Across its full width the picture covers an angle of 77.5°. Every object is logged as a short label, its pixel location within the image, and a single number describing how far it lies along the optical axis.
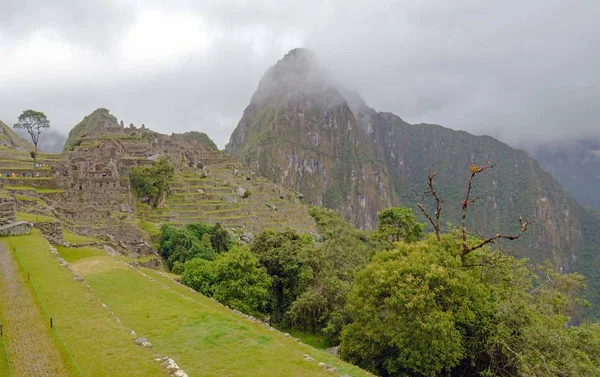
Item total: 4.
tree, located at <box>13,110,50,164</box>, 67.44
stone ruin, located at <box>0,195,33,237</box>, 20.67
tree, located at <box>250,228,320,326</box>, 27.98
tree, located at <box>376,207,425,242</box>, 33.12
